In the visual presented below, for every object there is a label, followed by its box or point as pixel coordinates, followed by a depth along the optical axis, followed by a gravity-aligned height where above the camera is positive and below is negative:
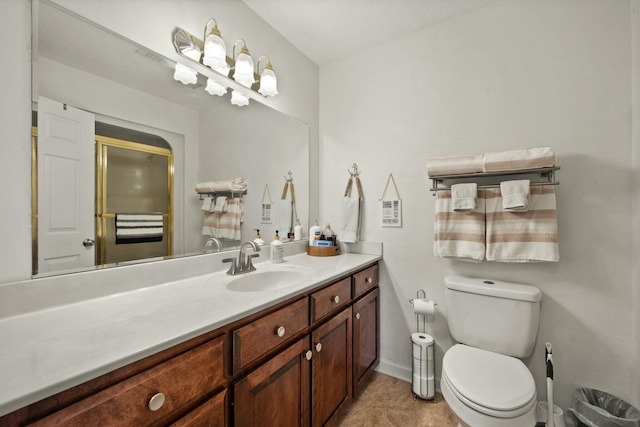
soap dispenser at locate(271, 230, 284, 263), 1.71 -0.25
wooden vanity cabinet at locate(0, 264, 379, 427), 0.58 -0.51
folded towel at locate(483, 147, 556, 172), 1.30 +0.28
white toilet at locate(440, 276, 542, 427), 1.04 -0.72
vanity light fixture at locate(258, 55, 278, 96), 1.72 +0.87
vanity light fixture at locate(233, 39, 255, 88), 1.54 +0.87
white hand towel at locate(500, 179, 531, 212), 1.34 +0.10
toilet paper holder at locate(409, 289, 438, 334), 1.82 -0.74
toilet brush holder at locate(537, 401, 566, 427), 1.33 -1.03
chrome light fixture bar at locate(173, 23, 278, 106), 1.32 +0.83
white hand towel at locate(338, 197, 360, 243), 2.02 -0.04
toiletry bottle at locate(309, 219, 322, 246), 2.04 -0.15
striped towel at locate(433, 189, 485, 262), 1.52 -0.10
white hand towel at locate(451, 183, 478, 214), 1.48 +0.10
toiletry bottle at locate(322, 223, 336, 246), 2.06 -0.16
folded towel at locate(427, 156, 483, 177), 1.49 +0.29
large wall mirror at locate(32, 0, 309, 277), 0.94 +0.38
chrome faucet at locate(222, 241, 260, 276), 1.41 -0.27
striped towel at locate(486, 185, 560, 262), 1.35 -0.08
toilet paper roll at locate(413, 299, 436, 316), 1.66 -0.60
